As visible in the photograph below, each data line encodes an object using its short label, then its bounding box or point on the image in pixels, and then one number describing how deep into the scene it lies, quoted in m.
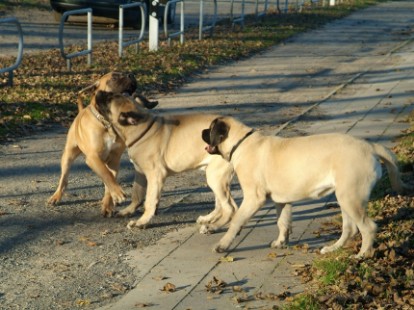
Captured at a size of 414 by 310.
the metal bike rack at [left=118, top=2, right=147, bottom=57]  17.13
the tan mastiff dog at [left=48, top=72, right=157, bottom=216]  7.98
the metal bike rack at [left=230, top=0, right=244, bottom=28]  24.38
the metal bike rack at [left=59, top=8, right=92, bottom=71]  15.03
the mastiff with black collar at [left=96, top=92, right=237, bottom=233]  7.62
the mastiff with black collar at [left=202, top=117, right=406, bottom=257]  6.45
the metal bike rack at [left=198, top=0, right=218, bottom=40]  20.78
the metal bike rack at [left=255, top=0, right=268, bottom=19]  26.94
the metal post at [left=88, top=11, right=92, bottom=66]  15.89
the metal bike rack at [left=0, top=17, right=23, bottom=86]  13.09
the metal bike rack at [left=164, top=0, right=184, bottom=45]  19.05
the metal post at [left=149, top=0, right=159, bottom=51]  18.55
